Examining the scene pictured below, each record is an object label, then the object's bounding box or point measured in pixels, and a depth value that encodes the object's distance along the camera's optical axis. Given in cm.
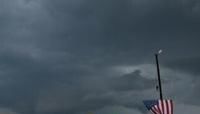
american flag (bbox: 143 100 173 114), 3288
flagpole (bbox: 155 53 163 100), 3424
